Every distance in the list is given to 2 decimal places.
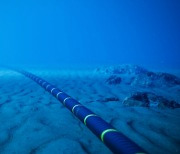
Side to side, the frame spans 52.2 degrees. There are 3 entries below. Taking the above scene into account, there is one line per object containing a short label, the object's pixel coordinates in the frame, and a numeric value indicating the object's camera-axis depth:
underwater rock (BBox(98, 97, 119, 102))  5.24
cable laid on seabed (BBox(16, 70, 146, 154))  2.36
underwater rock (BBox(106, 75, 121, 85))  8.26
